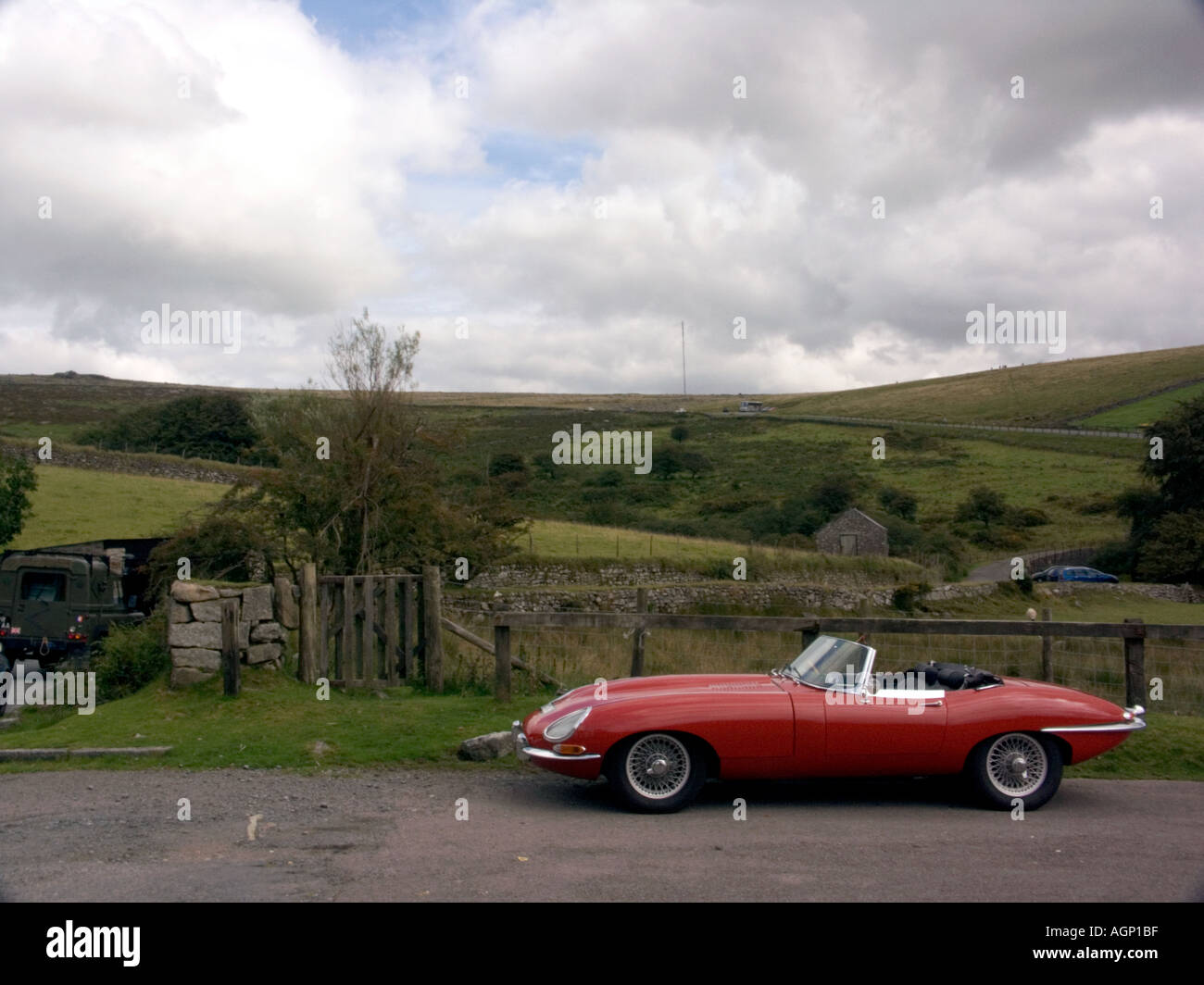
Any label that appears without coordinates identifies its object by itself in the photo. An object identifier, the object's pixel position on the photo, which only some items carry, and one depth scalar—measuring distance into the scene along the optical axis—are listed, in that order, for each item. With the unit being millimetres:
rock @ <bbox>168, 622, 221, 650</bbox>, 10477
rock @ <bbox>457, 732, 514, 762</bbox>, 8539
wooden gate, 11336
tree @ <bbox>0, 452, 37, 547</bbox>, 23109
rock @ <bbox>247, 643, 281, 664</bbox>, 10750
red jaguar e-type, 7051
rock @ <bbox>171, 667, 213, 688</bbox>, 10430
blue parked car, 45500
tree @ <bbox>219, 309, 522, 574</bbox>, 17281
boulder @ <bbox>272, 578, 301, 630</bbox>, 11062
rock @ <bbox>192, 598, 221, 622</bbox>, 10508
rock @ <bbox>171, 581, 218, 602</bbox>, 10375
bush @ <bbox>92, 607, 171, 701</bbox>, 11492
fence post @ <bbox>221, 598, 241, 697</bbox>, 10281
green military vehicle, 16125
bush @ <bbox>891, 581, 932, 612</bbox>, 37094
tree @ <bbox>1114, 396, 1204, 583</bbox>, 46844
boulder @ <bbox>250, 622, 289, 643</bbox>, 10852
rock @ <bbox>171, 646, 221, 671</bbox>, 10477
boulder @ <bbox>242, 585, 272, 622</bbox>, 10820
